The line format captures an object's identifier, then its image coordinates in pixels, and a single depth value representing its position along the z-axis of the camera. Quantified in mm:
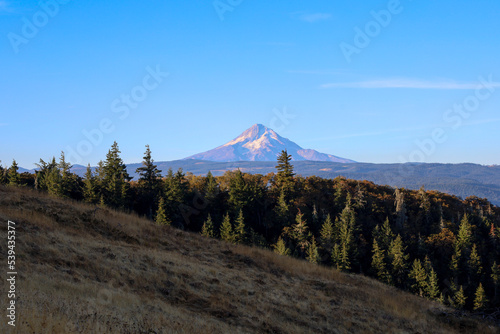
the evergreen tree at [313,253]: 45434
